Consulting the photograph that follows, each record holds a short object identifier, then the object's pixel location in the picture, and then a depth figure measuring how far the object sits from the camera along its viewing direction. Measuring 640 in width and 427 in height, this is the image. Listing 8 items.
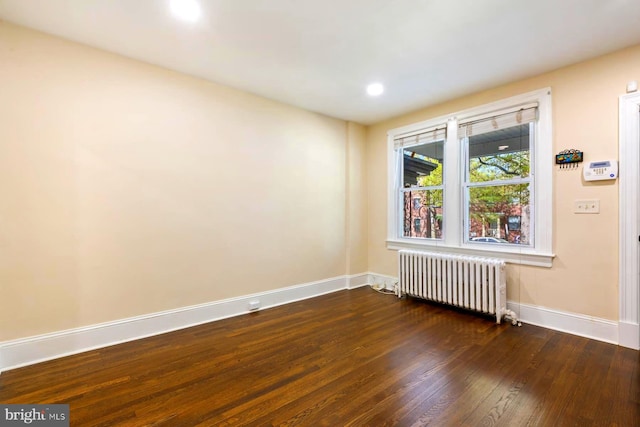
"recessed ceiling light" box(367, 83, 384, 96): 3.37
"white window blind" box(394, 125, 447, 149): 3.96
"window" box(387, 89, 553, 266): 3.12
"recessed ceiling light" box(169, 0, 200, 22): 2.06
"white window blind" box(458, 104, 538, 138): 3.16
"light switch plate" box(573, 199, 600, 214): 2.75
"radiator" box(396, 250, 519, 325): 3.22
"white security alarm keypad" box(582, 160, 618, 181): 2.64
